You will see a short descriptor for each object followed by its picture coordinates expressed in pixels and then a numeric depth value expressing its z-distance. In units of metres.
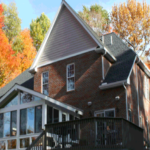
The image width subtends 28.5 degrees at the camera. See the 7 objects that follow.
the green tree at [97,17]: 46.34
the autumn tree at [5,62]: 33.09
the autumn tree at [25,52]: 39.33
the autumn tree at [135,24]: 37.34
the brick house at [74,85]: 17.89
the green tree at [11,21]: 46.59
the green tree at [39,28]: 50.93
